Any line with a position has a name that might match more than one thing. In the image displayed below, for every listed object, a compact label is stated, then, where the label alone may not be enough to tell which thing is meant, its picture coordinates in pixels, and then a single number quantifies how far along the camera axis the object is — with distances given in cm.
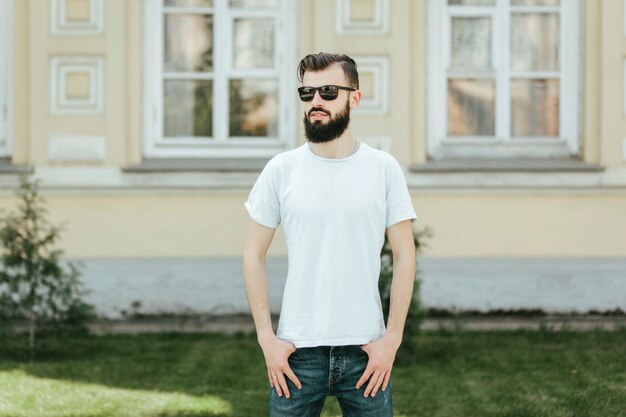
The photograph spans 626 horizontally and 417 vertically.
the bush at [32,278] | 775
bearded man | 304
